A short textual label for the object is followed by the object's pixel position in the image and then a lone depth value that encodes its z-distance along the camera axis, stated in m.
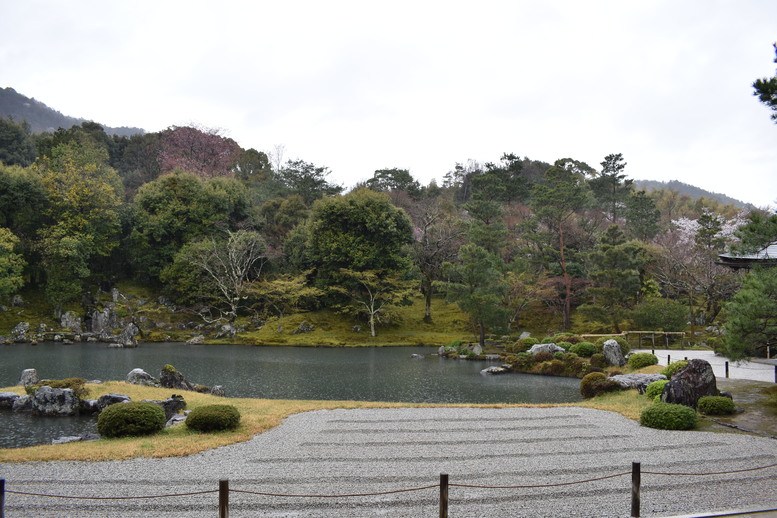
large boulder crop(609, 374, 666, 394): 17.81
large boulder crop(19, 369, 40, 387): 18.04
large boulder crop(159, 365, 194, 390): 19.19
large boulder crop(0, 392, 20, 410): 16.25
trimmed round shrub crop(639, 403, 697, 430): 12.62
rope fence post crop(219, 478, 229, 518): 6.25
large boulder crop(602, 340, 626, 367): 23.64
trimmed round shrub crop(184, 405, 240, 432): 12.20
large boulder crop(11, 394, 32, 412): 15.91
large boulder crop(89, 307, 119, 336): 37.62
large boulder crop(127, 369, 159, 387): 19.42
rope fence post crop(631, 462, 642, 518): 7.05
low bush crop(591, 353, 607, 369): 23.94
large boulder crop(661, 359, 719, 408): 14.33
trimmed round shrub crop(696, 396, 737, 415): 13.63
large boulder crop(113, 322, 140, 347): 33.22
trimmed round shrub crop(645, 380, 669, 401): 16.16
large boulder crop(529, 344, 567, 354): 27.30
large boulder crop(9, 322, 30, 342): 33.75
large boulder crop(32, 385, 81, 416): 15.55
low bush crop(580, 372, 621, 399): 18.41
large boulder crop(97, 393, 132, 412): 15.18
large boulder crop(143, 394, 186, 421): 14.53
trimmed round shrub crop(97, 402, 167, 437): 11.87
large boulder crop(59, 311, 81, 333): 36.97
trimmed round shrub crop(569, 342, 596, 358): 26.42
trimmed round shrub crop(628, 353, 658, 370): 21.45
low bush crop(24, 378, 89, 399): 16.00
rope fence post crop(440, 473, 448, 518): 6.54
